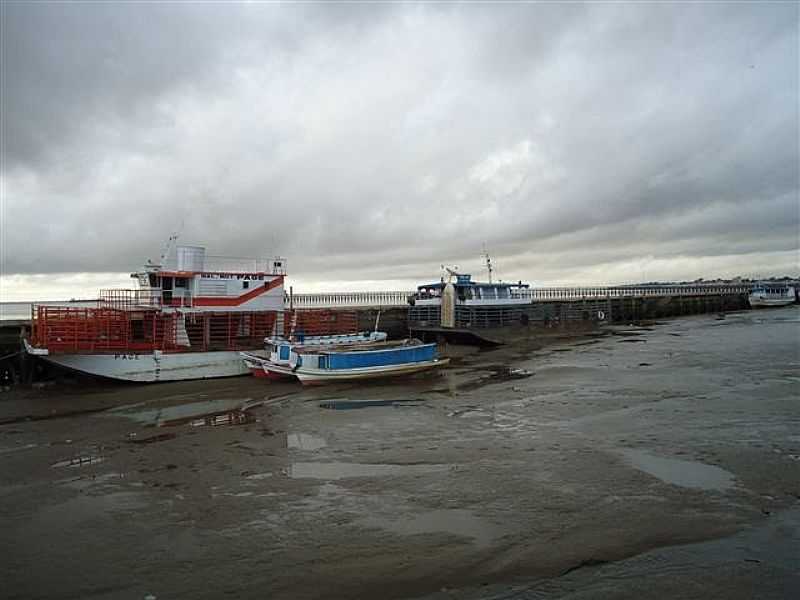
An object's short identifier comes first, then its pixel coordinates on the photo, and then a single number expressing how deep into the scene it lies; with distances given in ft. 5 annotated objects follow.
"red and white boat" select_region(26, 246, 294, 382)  73.00
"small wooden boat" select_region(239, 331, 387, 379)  73.87
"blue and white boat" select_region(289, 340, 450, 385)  71.31
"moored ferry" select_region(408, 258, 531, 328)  110.32
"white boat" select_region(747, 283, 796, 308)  236.02
